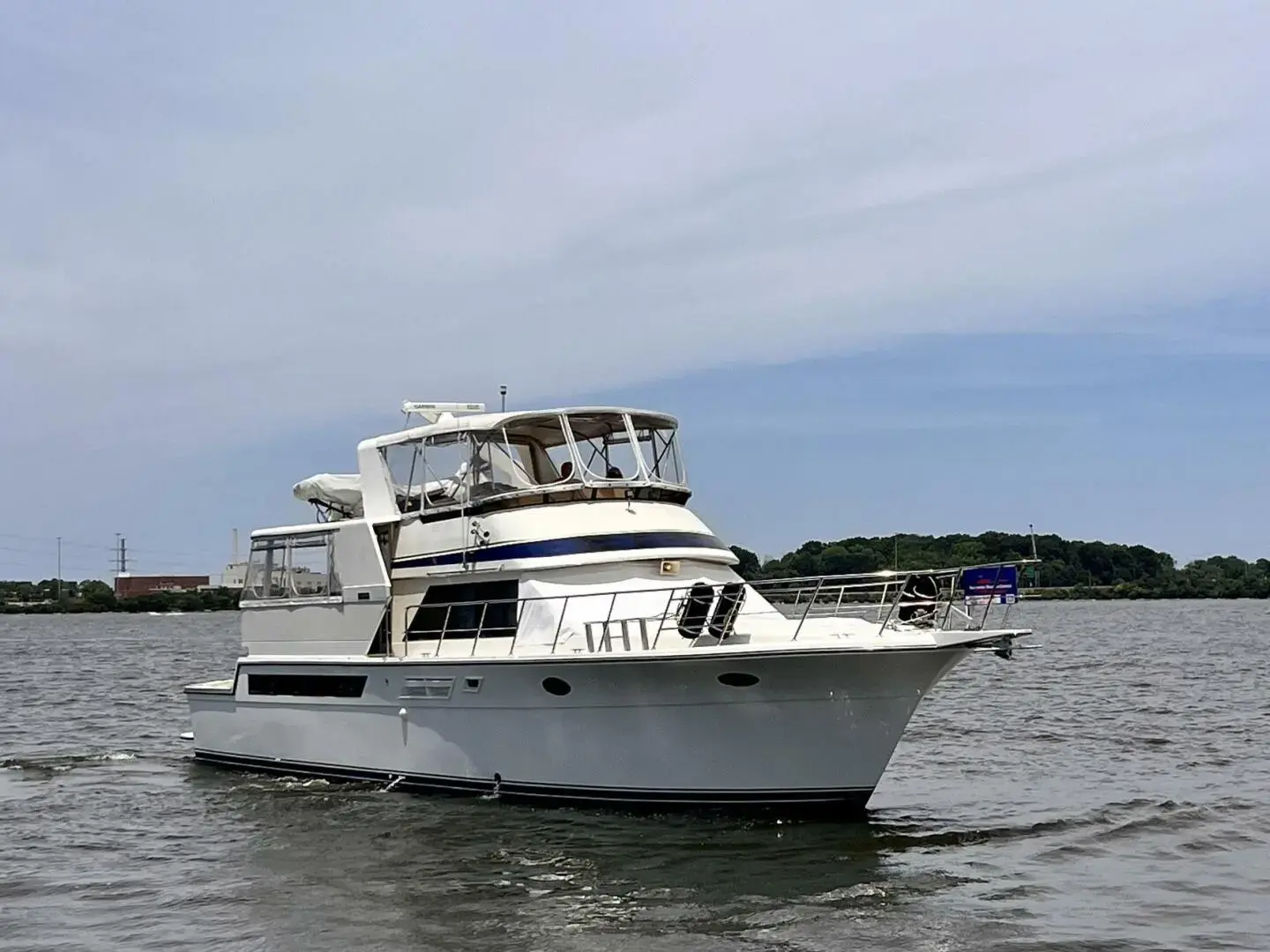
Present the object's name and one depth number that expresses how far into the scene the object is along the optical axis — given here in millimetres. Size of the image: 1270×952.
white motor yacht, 14711
